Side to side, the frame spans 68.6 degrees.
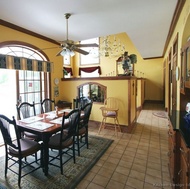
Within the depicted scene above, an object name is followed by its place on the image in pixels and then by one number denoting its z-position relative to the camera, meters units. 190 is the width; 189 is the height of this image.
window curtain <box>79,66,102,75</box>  8.95
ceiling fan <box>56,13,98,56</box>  2.69
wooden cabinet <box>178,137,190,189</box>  1.27
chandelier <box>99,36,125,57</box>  8.28
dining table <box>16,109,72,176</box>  2.12
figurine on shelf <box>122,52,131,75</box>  4.11
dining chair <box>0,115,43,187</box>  1.94
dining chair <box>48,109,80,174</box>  2.22
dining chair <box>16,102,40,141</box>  2.64
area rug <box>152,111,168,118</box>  5.49
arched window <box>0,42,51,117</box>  3.38
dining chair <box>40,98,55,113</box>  3.67
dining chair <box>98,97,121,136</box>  3.81
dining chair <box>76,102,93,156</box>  2.82
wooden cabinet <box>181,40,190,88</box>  1.76
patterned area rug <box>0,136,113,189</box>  1.95
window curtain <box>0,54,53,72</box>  3.16
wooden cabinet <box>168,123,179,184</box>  1.68
